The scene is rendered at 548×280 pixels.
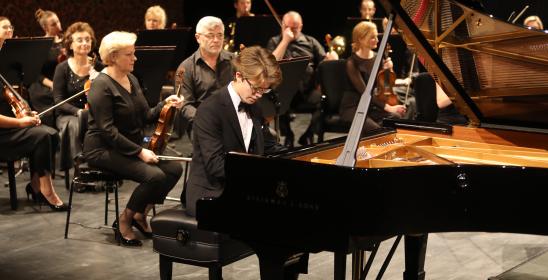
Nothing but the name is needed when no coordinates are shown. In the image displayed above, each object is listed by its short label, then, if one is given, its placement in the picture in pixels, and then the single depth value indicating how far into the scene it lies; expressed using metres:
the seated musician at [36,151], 12.30
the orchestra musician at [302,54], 16.42
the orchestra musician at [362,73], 14.47
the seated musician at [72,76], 13.59
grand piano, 6.56
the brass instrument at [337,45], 17.94
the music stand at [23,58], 13.84
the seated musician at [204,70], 12.45
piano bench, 8.09
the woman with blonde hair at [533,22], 16.68
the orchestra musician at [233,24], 17.42
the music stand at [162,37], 15.73
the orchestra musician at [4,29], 14.44
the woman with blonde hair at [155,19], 17.52
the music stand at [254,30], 17.47
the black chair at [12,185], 12.55
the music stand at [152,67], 13.62
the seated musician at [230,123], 7.82
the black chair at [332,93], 14.55
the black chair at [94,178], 10.98
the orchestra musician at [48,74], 14.80
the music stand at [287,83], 13.13
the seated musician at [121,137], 10.75
